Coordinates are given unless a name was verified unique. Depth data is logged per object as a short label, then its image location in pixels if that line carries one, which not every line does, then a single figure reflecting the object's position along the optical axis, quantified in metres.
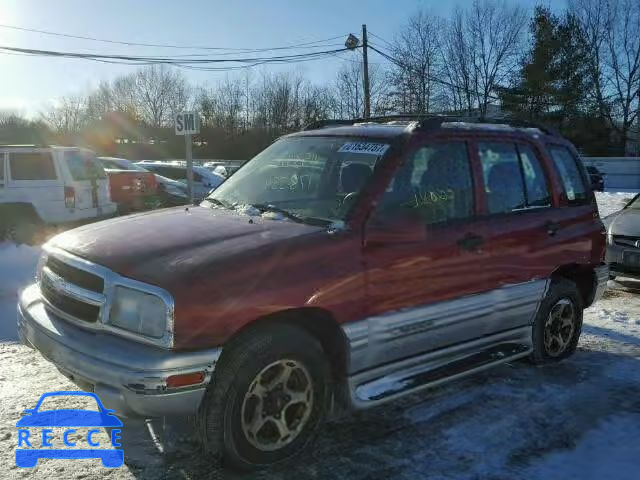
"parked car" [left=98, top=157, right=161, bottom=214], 13.66
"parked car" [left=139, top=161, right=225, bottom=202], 18.22
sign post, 10.55
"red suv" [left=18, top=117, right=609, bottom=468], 2.96
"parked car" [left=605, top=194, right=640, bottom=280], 7.82
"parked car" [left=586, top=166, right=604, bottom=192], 25.42
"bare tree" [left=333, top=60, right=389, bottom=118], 55.75
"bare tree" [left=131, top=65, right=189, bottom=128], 75.00
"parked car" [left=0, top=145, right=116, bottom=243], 10.07
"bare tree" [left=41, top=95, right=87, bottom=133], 78.94
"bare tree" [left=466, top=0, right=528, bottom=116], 48.31
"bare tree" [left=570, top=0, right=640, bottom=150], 46.47
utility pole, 25.99
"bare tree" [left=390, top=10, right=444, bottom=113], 42.72
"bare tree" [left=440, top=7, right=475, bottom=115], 48.46
